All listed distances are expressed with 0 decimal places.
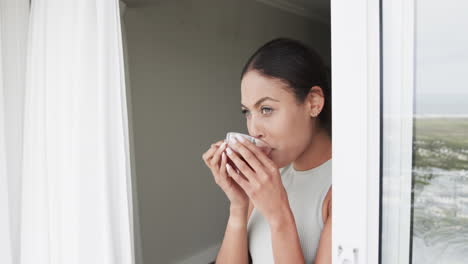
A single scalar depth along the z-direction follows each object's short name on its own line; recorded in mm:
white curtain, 1158
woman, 982
